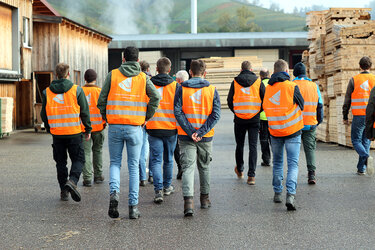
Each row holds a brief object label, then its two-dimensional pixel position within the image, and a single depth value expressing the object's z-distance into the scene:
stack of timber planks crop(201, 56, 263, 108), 37.53
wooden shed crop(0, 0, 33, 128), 21.00
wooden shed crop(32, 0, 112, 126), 23.77
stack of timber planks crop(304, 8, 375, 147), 14.80
